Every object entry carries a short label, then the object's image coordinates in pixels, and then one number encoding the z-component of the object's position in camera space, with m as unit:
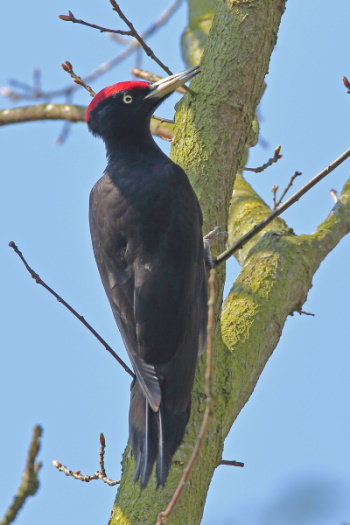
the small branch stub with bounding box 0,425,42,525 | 3.53
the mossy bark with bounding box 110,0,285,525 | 7.13
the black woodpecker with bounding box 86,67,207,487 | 6.77
